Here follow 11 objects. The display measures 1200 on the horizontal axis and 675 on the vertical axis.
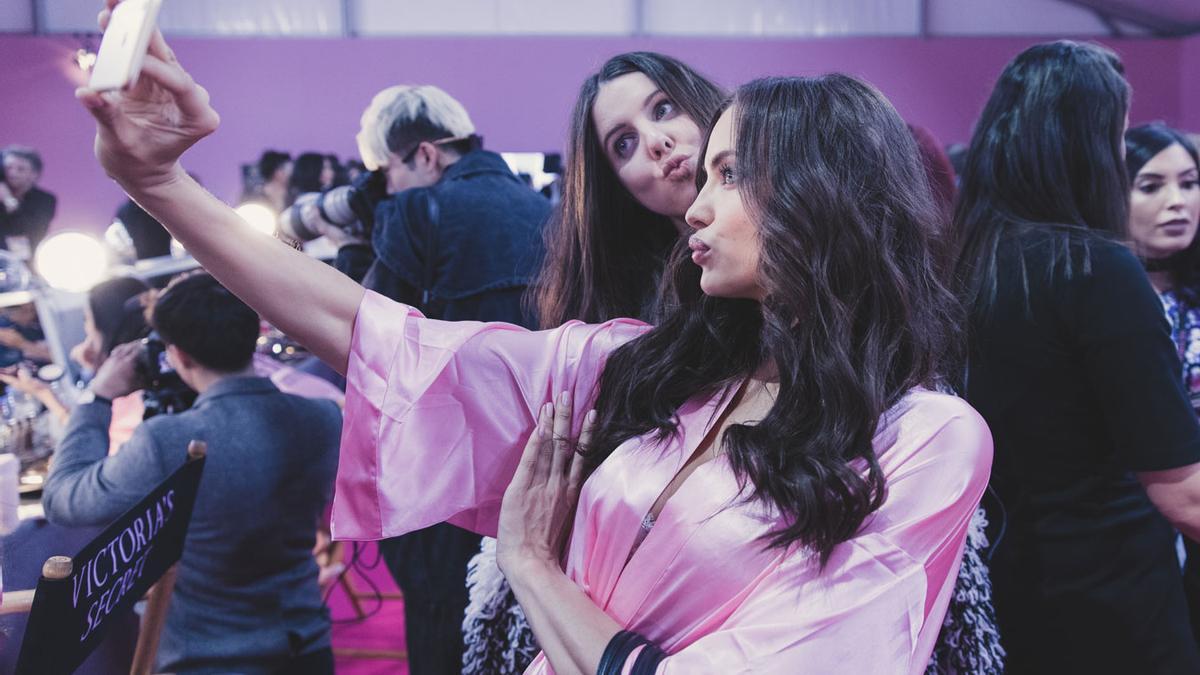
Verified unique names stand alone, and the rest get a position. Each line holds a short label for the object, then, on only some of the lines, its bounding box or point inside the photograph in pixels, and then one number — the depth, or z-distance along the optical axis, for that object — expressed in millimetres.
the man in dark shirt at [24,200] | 5887
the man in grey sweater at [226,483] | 2016
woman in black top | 1438
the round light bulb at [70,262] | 2938
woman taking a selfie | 931
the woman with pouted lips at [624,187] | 1533
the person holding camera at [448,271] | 2100
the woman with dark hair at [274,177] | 6707
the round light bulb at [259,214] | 3663
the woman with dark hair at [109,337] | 2645
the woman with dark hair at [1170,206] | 2094
